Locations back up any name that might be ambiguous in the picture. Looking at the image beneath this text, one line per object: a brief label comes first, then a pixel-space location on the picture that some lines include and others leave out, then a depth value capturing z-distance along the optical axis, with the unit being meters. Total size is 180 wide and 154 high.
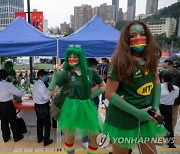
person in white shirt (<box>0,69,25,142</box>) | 3.93
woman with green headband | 1.78
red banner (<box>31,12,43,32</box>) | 8.03
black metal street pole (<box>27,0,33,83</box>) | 7.39
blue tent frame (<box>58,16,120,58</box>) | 3.91
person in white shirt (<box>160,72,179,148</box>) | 3.71
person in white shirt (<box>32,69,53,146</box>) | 3.92
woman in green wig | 2.77
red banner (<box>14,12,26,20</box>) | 7.67
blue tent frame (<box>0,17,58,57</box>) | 3.85
